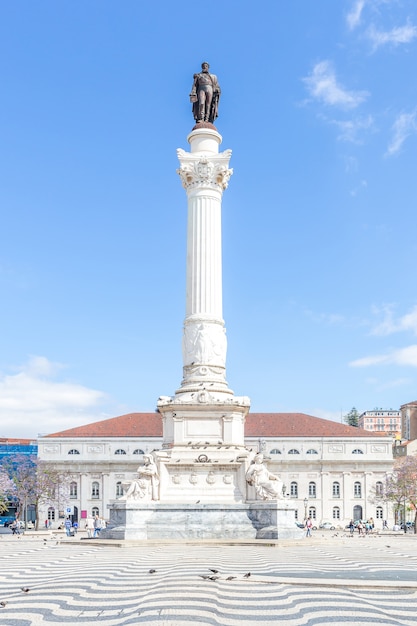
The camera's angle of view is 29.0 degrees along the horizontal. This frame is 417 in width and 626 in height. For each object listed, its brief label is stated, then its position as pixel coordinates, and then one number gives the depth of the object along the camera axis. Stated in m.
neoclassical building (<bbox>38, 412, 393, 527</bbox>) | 93.50
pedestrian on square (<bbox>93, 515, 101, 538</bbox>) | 44.97
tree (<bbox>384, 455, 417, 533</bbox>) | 71.44
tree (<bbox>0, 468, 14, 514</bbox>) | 61.34
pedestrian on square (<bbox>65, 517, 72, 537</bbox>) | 51.18
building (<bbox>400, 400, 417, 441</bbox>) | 137.38
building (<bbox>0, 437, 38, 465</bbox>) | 98.64
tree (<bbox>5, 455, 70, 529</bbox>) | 73.88
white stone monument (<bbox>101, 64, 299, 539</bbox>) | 26.92
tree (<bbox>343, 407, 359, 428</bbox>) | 178.88
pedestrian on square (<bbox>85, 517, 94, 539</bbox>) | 41.91
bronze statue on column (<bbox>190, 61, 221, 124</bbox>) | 35.28
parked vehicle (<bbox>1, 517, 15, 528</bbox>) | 98.39
